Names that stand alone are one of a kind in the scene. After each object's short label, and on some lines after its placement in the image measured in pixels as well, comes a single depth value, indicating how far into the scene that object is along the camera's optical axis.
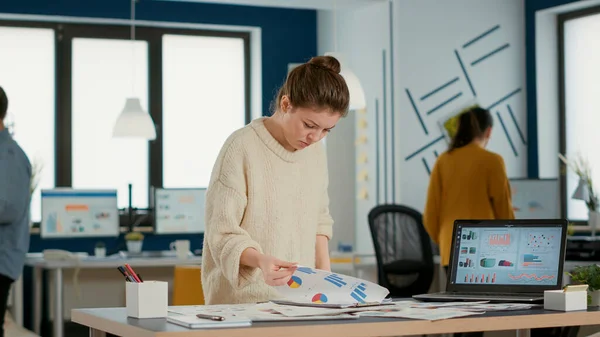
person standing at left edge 4.05
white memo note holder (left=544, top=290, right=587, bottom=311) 2.53
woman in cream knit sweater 2.60
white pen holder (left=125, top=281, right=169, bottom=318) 2.23
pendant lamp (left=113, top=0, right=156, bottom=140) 6.67
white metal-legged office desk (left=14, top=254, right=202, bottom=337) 6.20
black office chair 5.86
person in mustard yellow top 5.06
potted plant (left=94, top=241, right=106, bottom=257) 6.82
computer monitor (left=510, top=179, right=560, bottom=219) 6.64
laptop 2.84
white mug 6.74
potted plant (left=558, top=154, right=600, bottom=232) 6.37
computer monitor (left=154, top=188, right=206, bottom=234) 6.93
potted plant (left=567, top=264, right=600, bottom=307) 2.71
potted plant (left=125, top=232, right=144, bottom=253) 6.86
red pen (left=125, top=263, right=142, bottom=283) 2.31
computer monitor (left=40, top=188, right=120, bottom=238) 6.63
